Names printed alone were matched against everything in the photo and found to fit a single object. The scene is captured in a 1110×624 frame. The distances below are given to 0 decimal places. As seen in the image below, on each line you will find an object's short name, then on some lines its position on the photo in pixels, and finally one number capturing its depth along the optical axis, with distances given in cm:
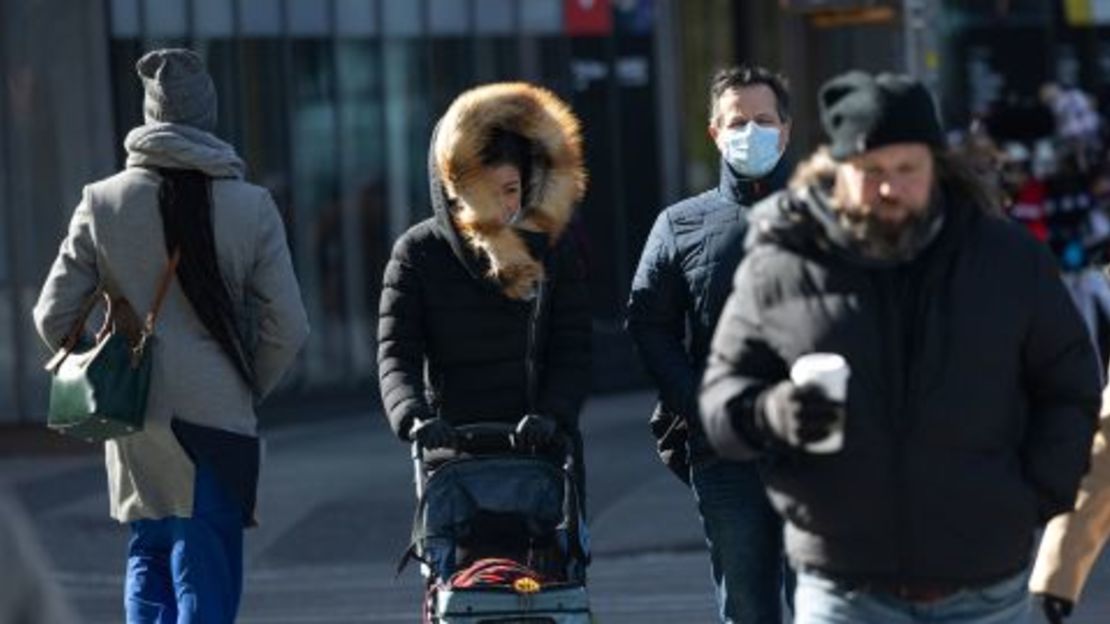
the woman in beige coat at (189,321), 1582
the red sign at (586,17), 4128
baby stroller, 1430
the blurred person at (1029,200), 4050
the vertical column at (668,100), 4331
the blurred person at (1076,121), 4531
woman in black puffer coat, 1551
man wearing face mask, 1566
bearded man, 1120
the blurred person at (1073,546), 1518
